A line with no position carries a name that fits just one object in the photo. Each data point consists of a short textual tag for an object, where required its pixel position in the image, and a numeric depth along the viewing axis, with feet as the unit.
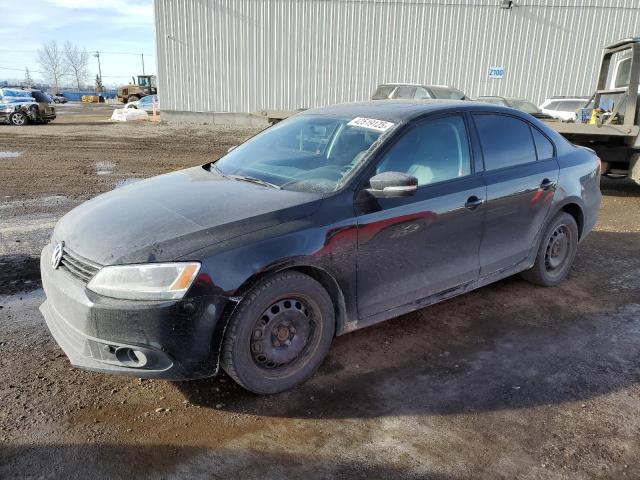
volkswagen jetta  8.84
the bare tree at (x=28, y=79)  371.56
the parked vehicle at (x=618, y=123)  27.78
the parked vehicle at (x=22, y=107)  70.68
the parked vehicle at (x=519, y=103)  52.08
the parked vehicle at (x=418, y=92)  50.39
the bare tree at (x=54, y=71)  327.06
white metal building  77.36
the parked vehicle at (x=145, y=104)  96.83
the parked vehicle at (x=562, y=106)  57.59
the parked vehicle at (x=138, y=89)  151.43
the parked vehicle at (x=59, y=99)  191.50
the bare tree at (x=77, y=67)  344.08
